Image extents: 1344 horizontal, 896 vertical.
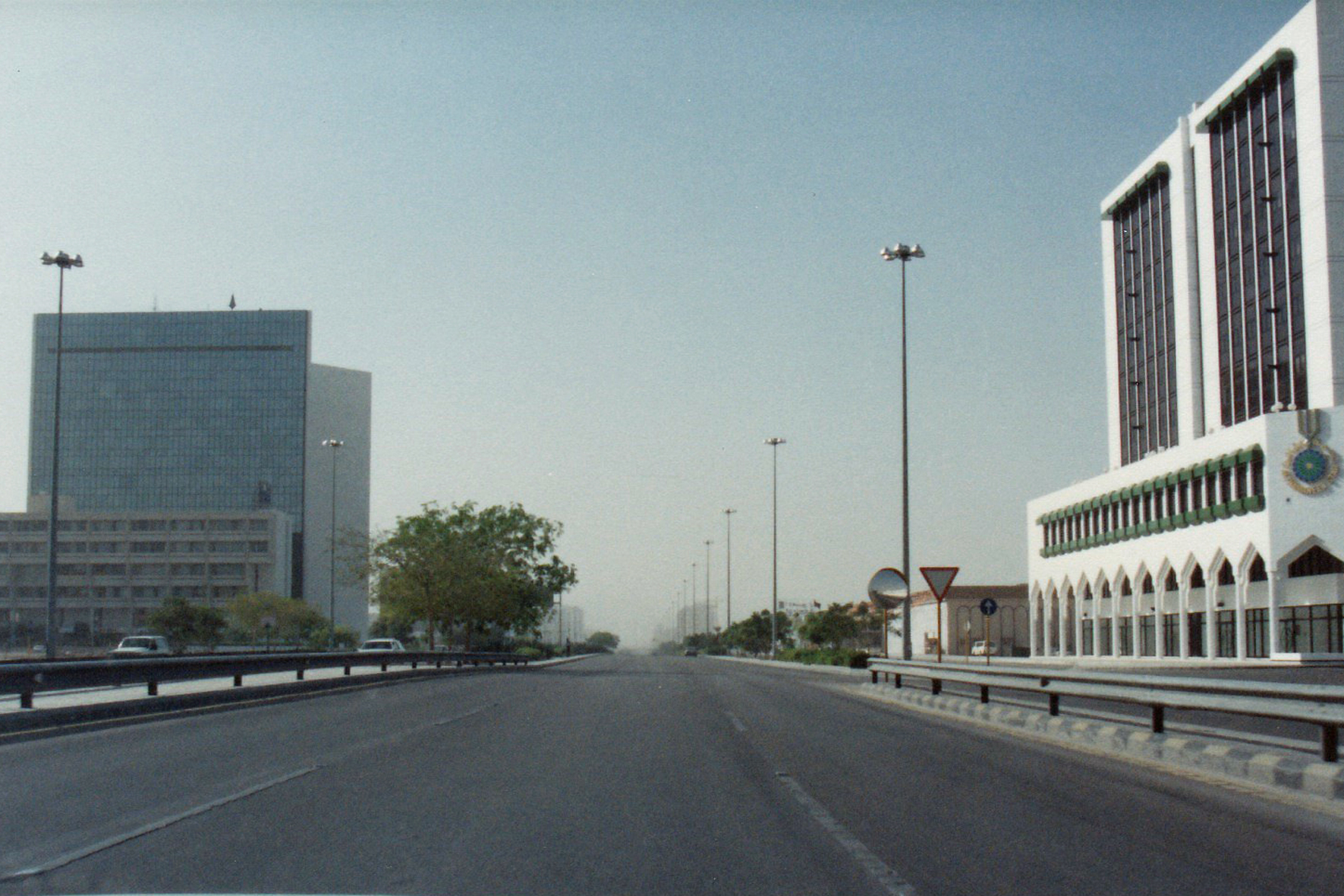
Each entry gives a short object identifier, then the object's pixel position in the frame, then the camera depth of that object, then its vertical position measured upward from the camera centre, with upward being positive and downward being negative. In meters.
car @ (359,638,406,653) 63.12 -2.71
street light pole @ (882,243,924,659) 35.41 +3.07
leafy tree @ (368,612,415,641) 148.62 -5.00
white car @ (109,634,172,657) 51.19 -2.30
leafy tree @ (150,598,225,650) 92.69 -2.51
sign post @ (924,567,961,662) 25.62 +0.24
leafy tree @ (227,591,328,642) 102.69 -2.15
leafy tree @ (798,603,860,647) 107.25 -2.94
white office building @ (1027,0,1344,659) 56.69 +10.92
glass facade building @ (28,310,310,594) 159.25 +21.98
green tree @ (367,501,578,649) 65.88 +1.29
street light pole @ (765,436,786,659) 78.56 +2.88
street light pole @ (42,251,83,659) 37.91 +2.88
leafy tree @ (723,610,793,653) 147.62 -4.79
